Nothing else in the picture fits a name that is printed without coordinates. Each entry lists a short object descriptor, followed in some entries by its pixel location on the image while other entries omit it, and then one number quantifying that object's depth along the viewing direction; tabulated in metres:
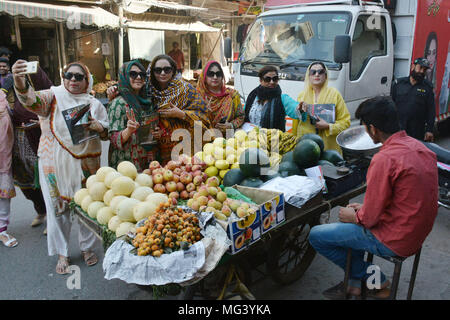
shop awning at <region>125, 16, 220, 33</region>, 11.48
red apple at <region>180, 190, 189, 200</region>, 2.69
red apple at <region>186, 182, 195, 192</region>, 2.69
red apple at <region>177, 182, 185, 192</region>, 2.71
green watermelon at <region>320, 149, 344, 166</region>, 3.28
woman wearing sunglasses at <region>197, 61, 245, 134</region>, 3.89
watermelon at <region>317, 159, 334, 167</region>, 3.15
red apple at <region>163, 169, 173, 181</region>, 2.77
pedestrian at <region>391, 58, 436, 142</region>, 5.73
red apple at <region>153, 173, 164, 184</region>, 2.76
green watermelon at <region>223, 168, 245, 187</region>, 2.84
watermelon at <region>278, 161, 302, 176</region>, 2.92
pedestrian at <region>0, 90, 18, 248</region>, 3.94
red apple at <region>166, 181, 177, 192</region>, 2.69
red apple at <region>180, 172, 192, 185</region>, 2.76
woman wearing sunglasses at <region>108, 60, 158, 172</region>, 3.22
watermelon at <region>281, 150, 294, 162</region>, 3.07
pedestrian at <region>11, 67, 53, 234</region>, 4.00
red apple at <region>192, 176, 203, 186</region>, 2.74
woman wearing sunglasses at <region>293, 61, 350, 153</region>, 4.05
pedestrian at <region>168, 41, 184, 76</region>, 13.27
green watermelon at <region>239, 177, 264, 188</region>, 2.75
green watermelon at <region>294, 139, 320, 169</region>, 2.97
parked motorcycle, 4.33
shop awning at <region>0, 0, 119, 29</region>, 7.92
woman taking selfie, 3.14
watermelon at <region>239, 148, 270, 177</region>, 2.78
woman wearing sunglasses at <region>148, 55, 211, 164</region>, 3.52
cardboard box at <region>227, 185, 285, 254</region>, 2.11
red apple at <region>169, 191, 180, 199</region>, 2.63
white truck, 5.52
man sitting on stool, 2.17
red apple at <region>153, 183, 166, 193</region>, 2.69
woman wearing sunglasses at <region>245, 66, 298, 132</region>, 3.97
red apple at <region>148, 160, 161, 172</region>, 2.95
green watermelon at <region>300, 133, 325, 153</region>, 3.26
